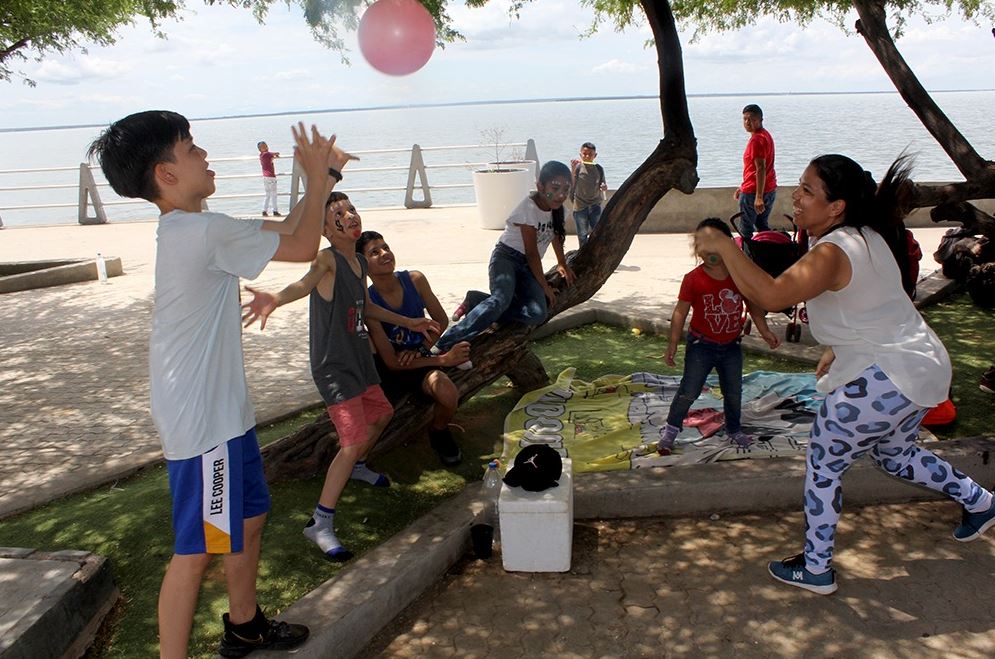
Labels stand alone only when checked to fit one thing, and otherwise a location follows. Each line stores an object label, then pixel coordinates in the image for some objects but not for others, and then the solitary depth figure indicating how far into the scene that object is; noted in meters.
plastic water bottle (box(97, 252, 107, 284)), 12.56
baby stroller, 6.44
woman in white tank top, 3.33
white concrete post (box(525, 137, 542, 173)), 18.21
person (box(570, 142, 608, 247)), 12.30
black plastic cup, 4.23
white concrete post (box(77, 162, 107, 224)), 18.72
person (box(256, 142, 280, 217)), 18.77
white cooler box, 3.97
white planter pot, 15.62
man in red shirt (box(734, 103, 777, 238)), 10.32
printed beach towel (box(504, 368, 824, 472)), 5.11
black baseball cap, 4.09
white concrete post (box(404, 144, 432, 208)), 18.59
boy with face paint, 4.20
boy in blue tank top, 5.06
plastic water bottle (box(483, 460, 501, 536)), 4.45
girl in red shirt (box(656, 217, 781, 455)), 4.90
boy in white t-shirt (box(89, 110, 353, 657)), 2.78
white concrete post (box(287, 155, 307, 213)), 18.92
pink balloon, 5.65
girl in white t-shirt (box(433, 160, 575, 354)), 5.97
